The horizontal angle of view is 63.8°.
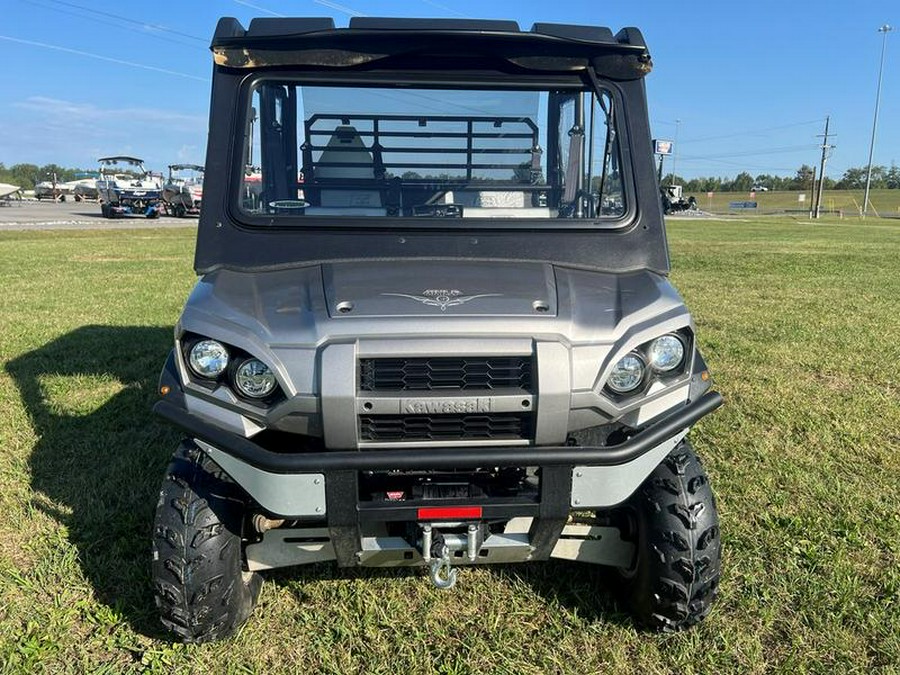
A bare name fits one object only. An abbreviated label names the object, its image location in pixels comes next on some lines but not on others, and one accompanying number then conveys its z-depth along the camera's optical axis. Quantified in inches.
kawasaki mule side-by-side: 89.3
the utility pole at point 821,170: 2176.4
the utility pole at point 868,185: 2336.5
